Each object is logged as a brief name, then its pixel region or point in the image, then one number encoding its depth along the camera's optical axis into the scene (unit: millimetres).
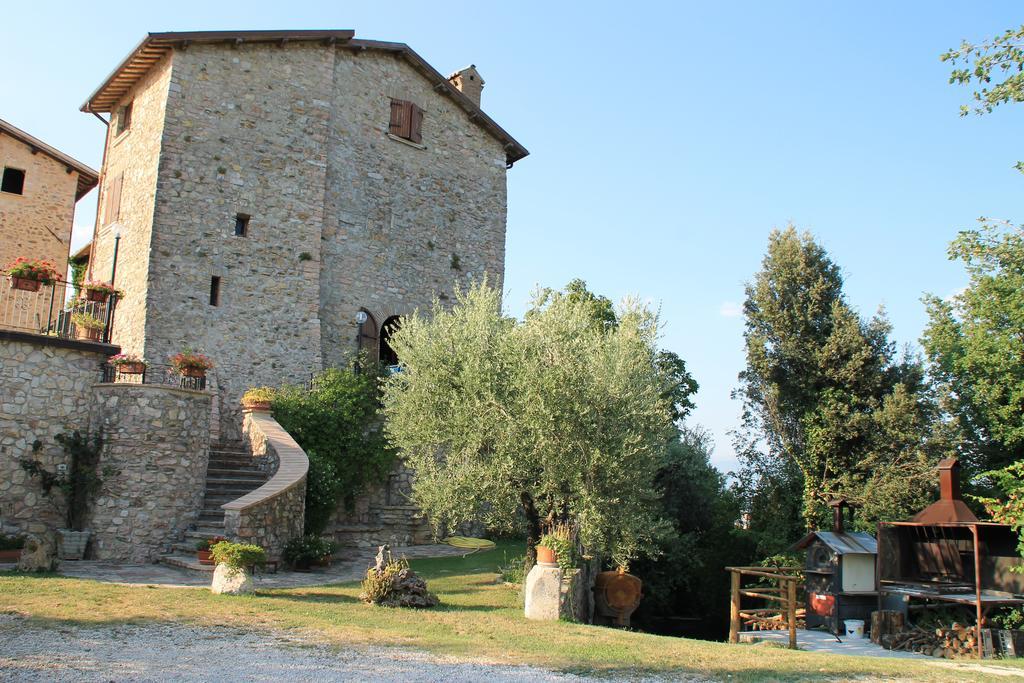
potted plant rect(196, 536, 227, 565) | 11586
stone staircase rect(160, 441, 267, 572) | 12258
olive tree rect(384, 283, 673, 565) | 11766
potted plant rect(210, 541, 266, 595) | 9789
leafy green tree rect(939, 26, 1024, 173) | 9414
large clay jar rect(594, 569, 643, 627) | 13414
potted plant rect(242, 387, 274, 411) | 15625
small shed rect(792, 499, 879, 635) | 15453
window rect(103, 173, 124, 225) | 18984
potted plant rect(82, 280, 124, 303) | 13488
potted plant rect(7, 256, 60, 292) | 12836
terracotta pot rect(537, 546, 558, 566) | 10680
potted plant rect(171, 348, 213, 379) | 13836
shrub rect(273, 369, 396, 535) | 16375
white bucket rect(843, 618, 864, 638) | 15105
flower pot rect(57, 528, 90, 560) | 11802
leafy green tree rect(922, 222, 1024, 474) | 19094
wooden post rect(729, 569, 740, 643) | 14297
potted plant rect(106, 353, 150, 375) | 12969
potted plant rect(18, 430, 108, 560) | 12195
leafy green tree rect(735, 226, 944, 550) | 18891
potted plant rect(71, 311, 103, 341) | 12986
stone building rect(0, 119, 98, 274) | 19828
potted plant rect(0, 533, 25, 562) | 11109
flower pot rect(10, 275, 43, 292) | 12906
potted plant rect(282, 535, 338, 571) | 12625
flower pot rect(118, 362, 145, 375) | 13023
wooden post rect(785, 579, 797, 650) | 12453
